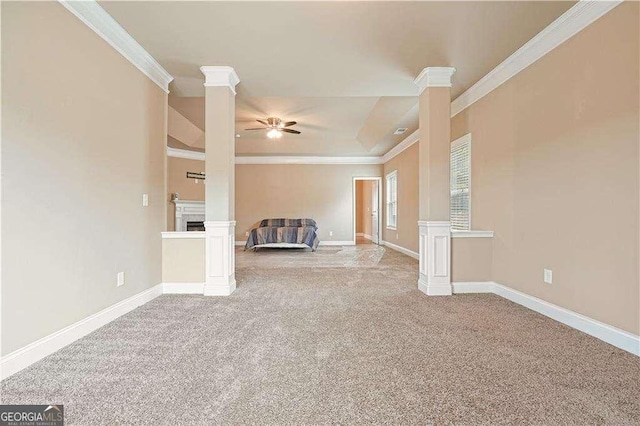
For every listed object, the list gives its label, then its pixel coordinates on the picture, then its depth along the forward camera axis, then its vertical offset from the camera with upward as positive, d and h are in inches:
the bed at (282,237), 302.5 -23.9
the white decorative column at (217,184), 134.7 +13.2
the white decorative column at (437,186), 135.6 +12.3
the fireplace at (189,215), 293.9 -1.5
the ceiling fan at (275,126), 208.7 +61.8
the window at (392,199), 306.2 +14.7
